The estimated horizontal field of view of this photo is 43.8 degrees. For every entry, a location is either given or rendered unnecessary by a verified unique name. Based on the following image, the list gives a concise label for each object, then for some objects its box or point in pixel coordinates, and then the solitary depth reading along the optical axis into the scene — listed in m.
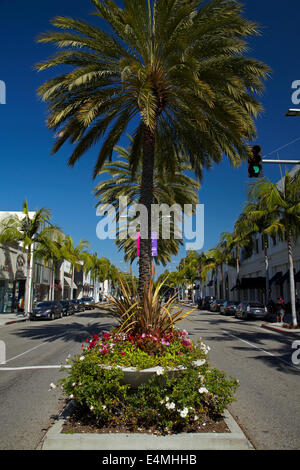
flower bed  5.02
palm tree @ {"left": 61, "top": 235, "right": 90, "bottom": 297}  41.45
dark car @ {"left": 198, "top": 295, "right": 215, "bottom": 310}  53.58
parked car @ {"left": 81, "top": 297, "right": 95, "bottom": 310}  49.69
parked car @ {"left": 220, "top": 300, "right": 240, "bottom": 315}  37.72
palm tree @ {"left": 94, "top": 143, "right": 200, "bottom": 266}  22.39
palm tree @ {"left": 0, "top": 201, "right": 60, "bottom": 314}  30.59
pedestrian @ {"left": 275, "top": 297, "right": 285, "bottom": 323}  24.39
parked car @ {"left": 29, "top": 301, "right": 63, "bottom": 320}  29.05
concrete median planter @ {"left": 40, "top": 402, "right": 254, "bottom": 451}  4.59
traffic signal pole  11.51
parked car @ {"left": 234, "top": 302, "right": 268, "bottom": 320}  28.85
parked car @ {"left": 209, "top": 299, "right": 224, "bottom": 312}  46.37
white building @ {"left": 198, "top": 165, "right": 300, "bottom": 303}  36.10
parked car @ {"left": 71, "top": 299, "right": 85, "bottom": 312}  42.29
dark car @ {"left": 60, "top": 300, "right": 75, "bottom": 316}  36.31
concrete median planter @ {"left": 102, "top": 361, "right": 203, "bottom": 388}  5.46
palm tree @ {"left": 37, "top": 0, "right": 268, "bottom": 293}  10.62
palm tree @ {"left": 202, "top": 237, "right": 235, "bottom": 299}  46.37
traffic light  11.48
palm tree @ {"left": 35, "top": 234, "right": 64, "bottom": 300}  33.62
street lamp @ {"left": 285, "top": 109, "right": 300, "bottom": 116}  10.48
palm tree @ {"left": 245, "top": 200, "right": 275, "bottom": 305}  26.86
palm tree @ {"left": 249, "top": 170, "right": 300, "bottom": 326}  21.86
